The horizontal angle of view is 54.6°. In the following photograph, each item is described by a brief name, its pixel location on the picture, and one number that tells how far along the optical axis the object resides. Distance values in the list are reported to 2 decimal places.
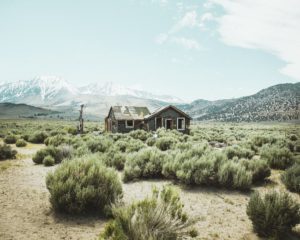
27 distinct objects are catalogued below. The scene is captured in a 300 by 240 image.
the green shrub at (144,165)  10.15
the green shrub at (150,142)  22.45
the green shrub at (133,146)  16.23
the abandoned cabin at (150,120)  37.25
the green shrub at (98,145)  16.15
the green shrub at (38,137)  25.16
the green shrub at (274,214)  5.74
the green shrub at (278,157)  13.09
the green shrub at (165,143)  20.50
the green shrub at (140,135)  27.43
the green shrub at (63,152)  13.52
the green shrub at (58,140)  19.52
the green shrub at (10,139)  23.74
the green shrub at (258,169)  10.12
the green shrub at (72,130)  36.24
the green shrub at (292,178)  8.98
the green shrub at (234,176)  8.97
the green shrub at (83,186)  6.45
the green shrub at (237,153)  14.39
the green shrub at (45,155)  13.40
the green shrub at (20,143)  21.55
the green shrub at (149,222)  4.18
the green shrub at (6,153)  14.66
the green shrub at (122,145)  17.52
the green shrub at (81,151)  13.72
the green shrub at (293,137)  30.45
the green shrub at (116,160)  11.97
